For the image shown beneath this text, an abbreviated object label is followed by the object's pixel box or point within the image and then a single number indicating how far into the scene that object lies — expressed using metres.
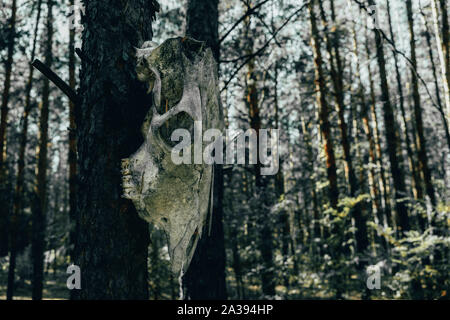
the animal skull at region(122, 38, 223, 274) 1.31
